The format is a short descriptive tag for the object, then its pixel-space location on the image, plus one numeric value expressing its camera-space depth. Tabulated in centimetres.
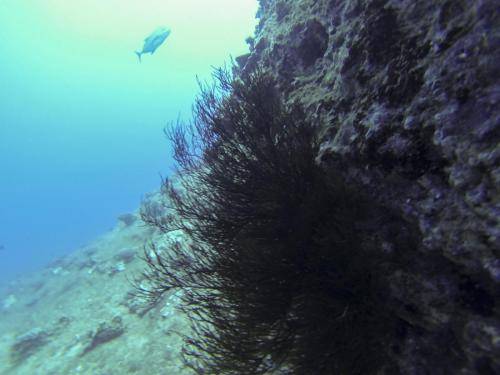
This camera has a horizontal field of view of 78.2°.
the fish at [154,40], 1242
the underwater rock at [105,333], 986
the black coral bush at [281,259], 297
